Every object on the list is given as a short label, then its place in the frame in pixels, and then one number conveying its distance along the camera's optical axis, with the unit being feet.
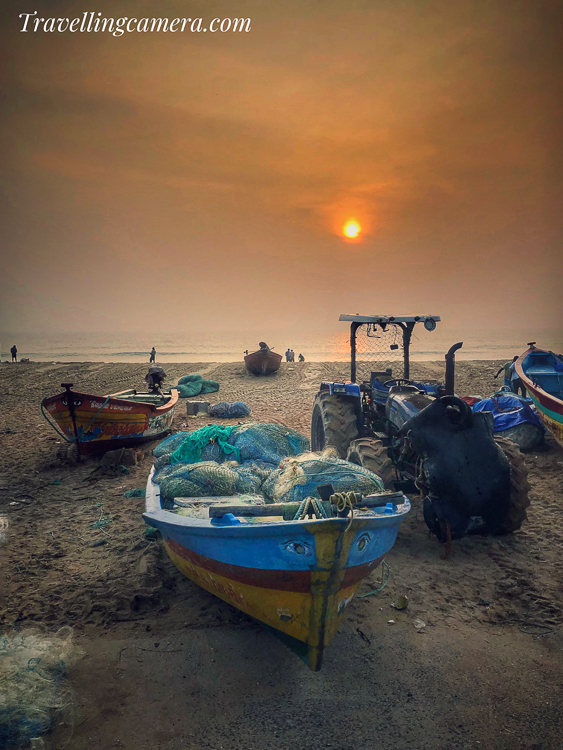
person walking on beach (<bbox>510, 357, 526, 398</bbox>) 39.52
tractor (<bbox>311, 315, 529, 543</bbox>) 16.37
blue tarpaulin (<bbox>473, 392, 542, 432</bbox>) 29.68
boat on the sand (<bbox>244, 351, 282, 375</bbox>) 69.87
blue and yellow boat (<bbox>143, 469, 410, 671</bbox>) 10.64
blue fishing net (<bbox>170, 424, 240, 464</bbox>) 19.45
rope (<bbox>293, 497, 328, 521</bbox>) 11.33
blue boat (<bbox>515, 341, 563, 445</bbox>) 27.14
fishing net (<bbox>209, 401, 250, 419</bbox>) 44.21
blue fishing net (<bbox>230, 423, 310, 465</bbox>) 19.63
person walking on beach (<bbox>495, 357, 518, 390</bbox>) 41.63
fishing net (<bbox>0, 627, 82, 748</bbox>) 9.71
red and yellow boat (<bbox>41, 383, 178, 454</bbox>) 29.19
